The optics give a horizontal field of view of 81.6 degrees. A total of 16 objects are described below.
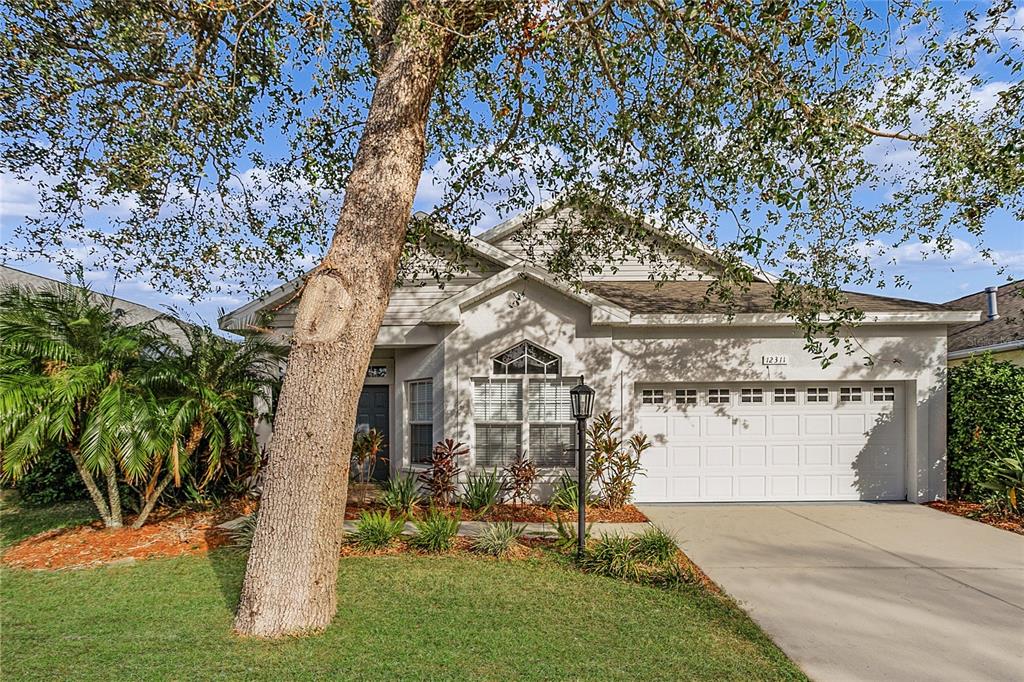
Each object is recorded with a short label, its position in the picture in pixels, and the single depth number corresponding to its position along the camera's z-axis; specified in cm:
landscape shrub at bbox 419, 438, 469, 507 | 1000
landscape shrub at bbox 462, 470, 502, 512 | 962
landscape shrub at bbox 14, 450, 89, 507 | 1075
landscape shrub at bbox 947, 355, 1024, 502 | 973
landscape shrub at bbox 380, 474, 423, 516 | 942
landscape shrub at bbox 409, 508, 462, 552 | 749
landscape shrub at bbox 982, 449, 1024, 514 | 937
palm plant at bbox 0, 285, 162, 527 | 728
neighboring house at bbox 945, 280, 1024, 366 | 1136
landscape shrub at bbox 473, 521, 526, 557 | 740
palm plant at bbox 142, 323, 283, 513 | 833
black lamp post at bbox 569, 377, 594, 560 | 703
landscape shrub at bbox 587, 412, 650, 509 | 1008
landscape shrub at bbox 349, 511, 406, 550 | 768
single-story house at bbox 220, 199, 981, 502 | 1063
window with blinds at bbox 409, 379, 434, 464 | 1119
